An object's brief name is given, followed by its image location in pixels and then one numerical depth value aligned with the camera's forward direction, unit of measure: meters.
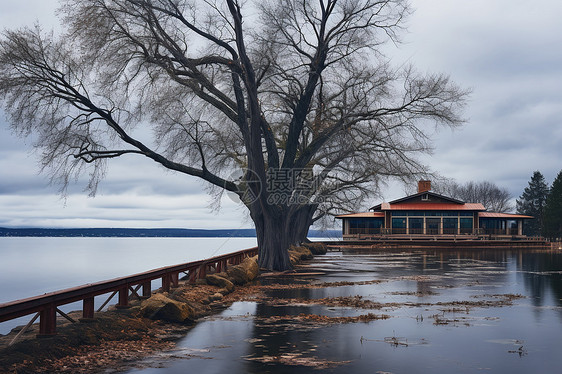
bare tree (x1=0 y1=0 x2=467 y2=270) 26.64
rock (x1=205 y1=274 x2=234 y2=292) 21.89
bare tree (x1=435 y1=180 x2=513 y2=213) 128.88
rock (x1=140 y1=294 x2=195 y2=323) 14.48
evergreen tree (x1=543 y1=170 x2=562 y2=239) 91.69
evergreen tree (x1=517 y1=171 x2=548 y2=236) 113.25
